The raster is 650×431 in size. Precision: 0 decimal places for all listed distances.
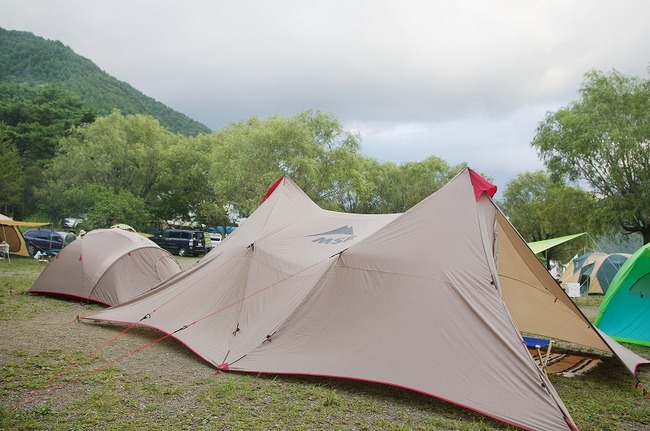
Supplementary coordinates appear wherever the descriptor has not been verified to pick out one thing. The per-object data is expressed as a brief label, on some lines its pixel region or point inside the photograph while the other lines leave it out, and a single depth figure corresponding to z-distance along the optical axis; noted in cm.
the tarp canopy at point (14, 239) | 2192
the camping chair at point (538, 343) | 605
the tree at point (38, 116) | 3822
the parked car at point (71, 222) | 3028
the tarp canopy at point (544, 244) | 1598
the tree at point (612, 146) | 1998
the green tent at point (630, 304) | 888
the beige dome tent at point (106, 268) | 1073
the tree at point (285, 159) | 2733
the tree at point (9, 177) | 2962
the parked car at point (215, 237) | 3979
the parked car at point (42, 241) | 2220
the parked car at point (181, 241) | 2994
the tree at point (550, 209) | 2233
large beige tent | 492
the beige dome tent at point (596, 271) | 1823
